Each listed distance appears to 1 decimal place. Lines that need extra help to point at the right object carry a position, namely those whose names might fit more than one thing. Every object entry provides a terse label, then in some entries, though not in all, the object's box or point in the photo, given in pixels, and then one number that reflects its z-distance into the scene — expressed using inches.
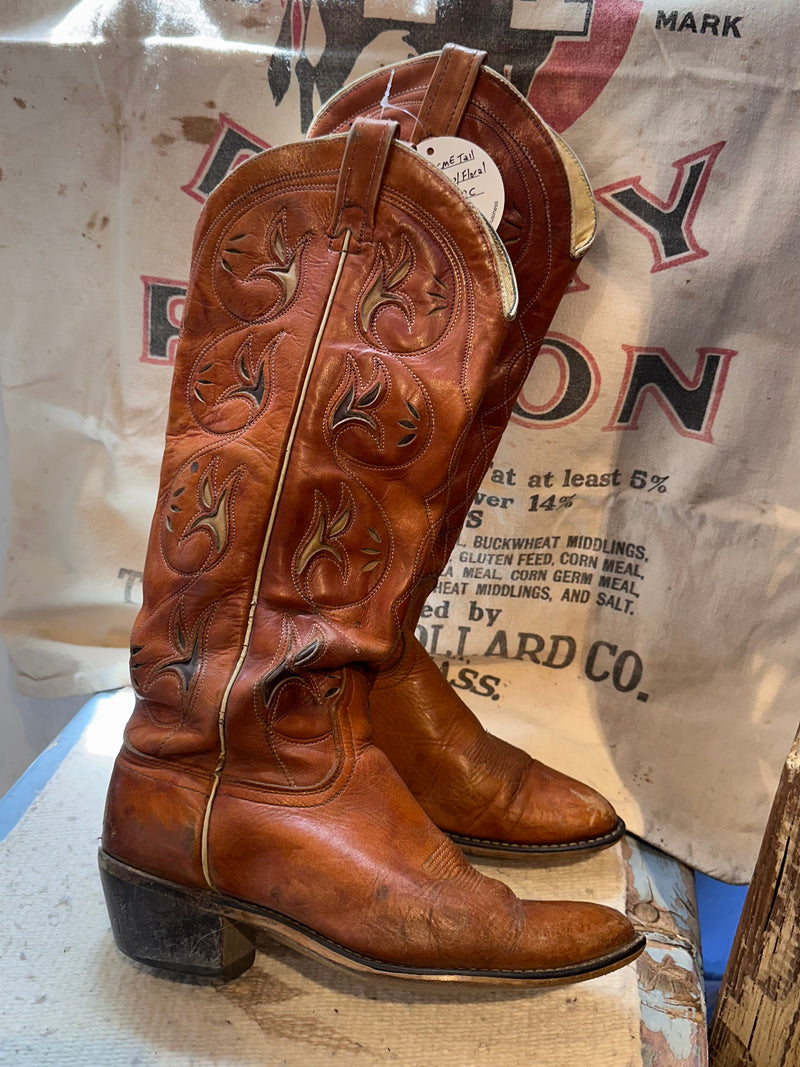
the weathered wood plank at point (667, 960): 34.9
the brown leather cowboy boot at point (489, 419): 36.0
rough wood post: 33.3
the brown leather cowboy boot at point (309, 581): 29.9
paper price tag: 34.7
